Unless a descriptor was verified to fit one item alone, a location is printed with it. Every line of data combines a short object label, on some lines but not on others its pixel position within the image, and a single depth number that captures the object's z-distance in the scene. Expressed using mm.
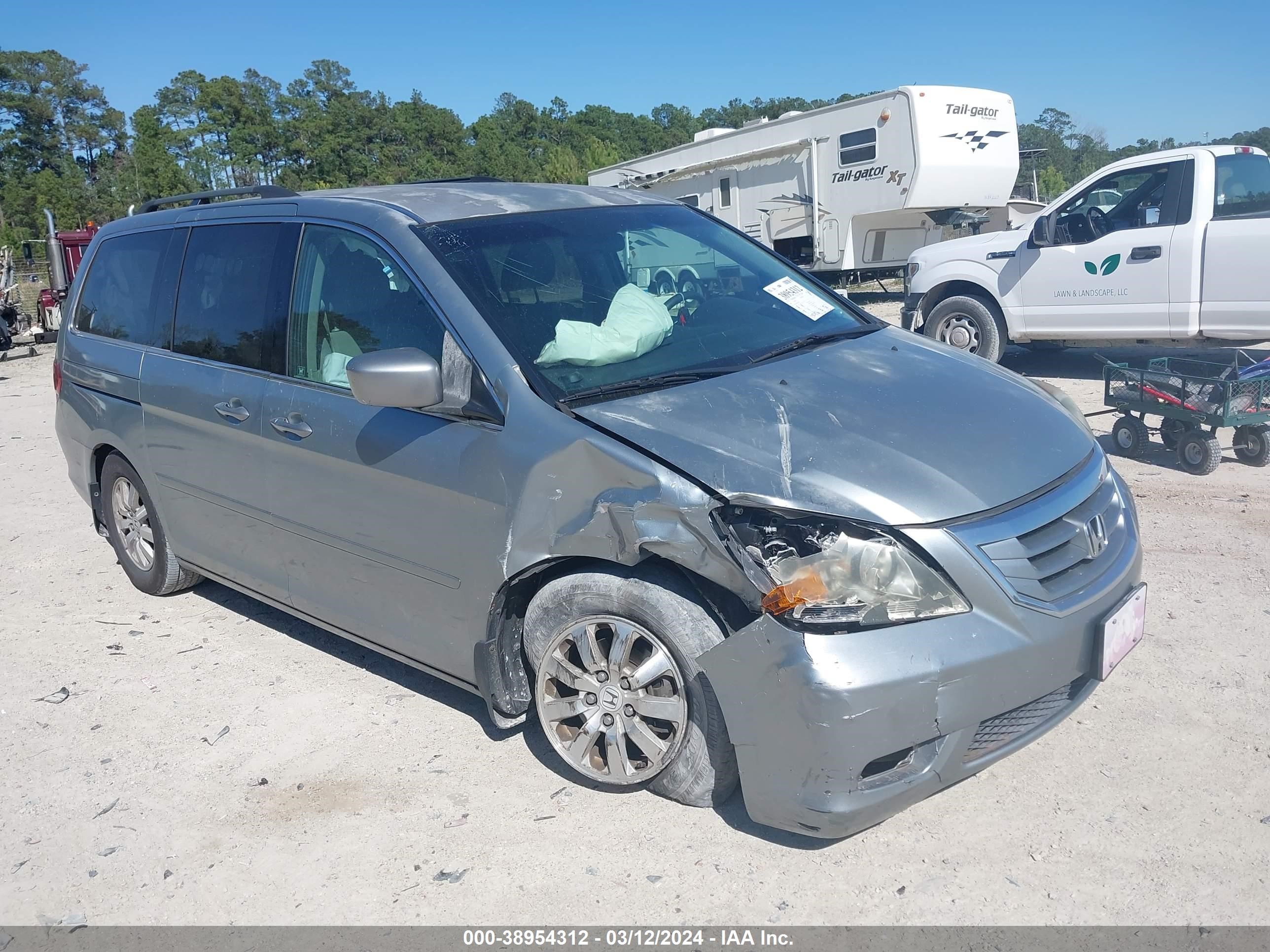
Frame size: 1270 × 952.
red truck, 18344
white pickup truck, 8266
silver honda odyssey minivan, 2621
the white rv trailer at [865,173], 16125
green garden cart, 6074
